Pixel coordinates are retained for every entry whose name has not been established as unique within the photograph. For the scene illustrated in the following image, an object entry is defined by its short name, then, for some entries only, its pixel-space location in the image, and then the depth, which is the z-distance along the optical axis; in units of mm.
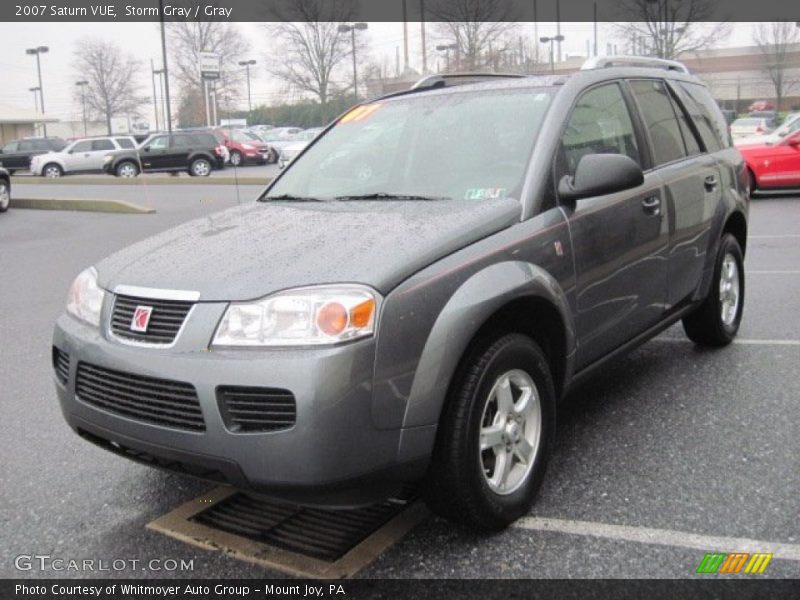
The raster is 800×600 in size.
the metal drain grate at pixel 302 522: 3078
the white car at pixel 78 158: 33562
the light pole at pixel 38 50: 76938
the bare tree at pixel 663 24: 44219
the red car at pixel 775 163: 14477
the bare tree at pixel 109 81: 65875
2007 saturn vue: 2637
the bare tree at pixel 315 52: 49362
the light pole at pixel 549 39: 53650
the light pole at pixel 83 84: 67869
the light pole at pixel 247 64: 59312
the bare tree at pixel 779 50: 55531
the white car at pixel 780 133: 15006
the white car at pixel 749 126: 29031
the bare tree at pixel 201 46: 49781
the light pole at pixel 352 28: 44950
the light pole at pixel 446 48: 42809
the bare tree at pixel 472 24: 42344
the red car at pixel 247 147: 32656
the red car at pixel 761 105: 52156
